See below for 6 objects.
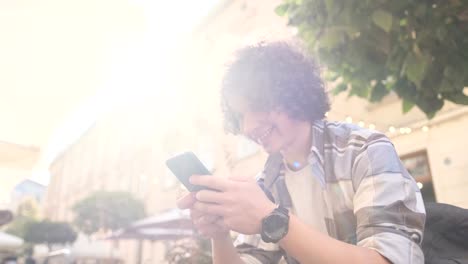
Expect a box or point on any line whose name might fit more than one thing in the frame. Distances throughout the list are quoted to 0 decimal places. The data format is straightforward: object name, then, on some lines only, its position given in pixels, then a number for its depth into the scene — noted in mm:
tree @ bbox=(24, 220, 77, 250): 13672
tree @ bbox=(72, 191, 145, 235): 13070
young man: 942
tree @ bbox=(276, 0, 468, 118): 2049
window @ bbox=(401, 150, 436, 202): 6160
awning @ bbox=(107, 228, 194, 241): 10320
